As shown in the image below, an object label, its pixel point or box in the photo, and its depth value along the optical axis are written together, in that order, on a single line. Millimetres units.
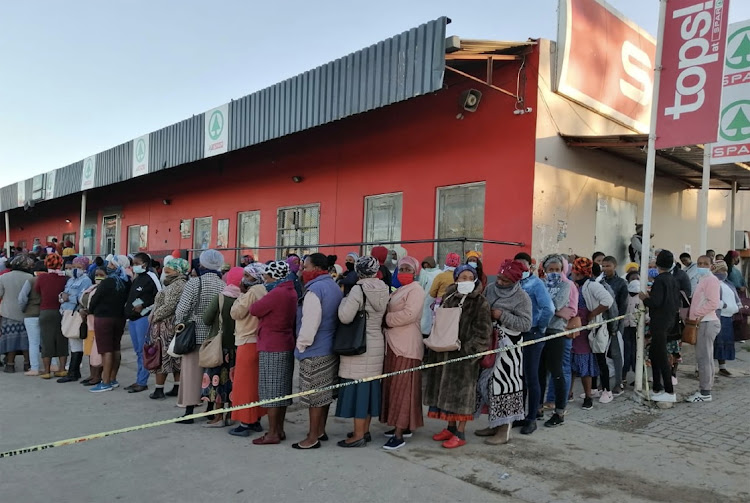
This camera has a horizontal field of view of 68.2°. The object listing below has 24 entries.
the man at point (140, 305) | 7309
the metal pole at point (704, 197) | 8191
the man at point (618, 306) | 6812
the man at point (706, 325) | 6555
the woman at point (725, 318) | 7578
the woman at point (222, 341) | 5801
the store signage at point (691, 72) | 6215
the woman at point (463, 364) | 5002
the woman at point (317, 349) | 4996
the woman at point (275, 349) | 5227
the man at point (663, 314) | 6199
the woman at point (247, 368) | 5477
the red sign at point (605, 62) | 8867
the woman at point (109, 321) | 7469
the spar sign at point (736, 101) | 8844
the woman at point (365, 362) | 5039
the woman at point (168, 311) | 6488
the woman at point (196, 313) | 5918
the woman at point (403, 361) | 5052
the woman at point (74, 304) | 8250
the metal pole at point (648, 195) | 6496
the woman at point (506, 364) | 5098
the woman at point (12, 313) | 8621
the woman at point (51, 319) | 8359
